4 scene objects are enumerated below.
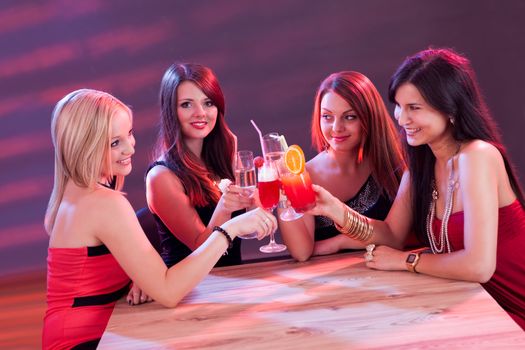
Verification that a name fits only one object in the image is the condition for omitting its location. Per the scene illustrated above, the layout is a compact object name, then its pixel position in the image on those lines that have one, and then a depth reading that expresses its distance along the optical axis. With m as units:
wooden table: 1.58
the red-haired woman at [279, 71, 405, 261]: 2.70
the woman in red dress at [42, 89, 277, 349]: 1.99
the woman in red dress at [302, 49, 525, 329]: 1.98
